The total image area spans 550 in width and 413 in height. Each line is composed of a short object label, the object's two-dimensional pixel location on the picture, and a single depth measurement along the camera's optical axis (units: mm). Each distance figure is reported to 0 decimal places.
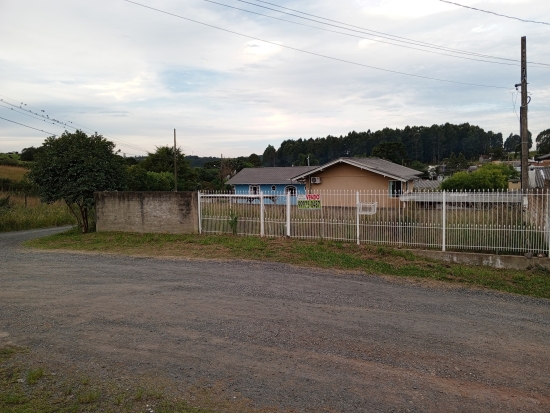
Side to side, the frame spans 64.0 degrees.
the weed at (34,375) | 4621
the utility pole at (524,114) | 13992
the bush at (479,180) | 32156
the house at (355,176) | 26531
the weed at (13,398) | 4156
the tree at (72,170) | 17438
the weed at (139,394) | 4238
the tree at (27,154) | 64044
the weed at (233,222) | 15438
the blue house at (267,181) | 43000
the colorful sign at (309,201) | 13961
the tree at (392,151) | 77625
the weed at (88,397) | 4188
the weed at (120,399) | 4151
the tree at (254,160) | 86125
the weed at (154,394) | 4273
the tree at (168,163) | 49362
